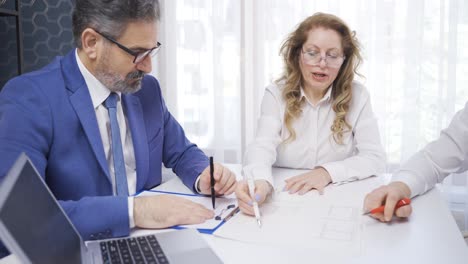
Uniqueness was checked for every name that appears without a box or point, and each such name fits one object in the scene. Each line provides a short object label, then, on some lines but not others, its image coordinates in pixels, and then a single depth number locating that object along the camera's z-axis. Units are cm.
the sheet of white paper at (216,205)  104
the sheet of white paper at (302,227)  93
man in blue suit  113
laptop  54
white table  86
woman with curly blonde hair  176
